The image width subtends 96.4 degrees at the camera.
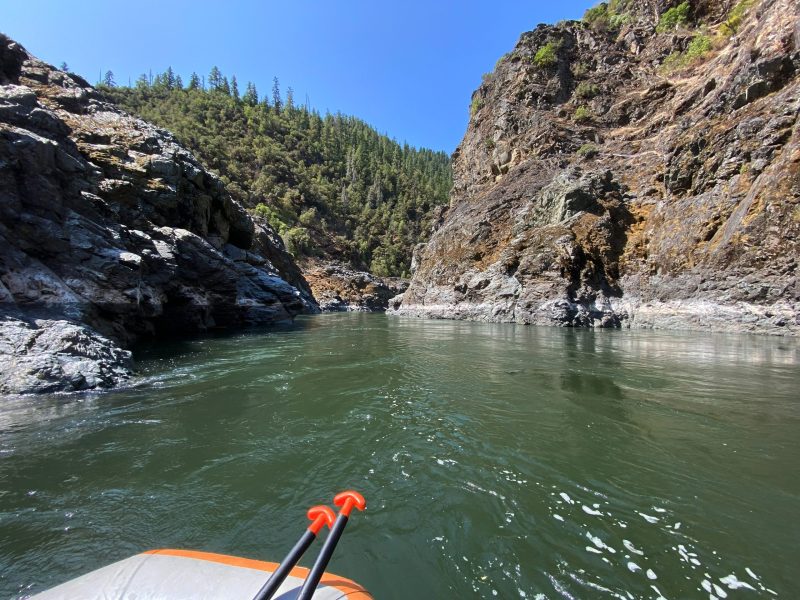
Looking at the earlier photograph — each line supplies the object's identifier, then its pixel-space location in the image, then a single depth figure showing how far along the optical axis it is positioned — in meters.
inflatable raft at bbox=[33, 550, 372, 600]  1.75
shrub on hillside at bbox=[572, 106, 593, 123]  38.75
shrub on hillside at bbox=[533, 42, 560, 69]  43.38
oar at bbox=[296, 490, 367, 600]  1.63
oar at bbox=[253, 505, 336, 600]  1.59
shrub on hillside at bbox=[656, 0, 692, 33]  36.28
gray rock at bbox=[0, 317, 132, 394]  6.90
